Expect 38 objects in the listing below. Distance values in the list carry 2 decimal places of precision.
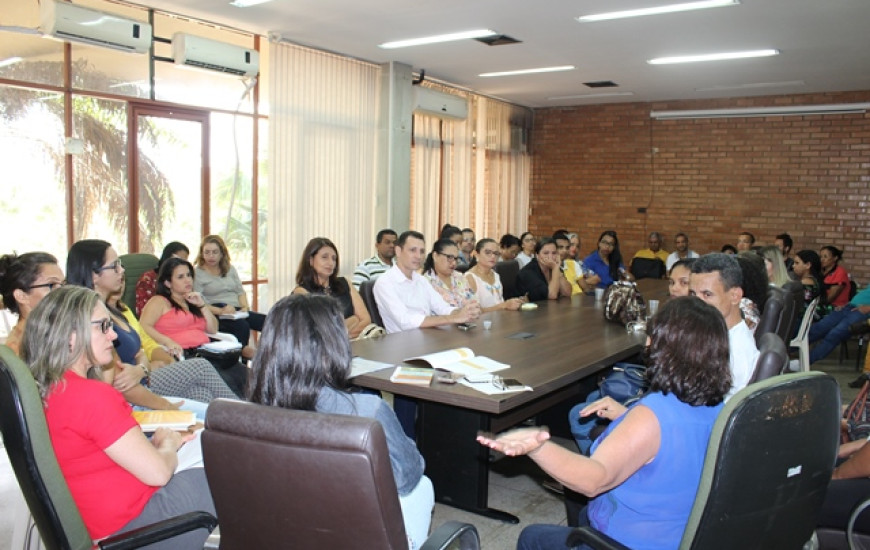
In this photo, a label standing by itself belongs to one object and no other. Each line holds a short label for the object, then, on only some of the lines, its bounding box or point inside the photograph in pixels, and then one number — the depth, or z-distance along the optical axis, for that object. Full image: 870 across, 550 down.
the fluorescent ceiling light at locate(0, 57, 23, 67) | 5.12
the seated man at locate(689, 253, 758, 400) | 3.01
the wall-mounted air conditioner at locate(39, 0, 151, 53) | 4.96
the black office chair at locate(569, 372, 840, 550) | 1.60
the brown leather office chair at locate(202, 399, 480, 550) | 1.43
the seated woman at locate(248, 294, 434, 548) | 1.75
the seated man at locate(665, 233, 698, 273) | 9.98
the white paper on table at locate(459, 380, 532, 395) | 2.77
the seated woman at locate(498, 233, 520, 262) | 8.45
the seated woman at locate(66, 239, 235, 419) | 3.29
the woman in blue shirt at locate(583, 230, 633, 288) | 7.92
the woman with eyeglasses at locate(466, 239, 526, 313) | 5.48
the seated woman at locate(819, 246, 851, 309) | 7.95
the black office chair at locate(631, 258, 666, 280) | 9.74
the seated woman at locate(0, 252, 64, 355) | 2.91
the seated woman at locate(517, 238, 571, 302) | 5.99
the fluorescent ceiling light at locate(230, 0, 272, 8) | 5.53
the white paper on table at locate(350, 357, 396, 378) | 3.06
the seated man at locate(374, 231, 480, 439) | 4.39
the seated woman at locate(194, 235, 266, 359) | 5.62
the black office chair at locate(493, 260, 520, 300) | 6.30
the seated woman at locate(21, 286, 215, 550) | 1.89
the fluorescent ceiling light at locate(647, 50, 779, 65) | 7.12
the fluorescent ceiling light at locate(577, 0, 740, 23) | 5.31
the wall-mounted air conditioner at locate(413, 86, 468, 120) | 8.28
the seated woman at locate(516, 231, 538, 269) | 8.28
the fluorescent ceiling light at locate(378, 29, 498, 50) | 6.43
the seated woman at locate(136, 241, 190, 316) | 4.79
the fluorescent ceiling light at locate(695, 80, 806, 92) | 8.70
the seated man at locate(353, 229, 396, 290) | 6.40
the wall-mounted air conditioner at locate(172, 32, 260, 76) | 5.80
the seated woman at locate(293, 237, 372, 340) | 4.79
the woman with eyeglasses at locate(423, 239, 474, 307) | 5.04
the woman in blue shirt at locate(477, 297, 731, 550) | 1.75
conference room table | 2.87
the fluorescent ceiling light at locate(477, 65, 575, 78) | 8.03
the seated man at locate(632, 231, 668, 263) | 10.23
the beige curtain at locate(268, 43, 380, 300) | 7.06
